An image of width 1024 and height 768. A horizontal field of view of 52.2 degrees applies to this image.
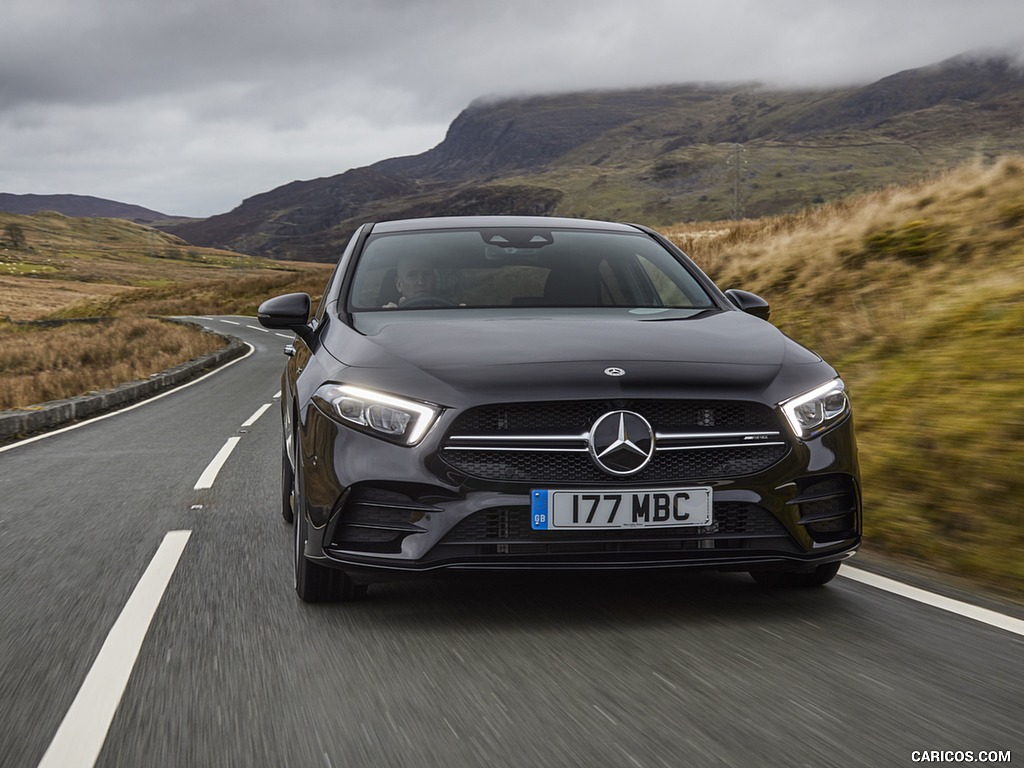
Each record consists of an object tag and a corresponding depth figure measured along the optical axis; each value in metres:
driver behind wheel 5.01
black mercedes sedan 3.55
